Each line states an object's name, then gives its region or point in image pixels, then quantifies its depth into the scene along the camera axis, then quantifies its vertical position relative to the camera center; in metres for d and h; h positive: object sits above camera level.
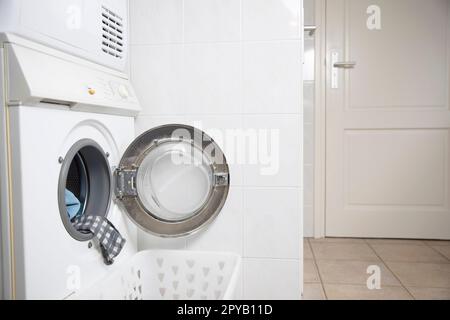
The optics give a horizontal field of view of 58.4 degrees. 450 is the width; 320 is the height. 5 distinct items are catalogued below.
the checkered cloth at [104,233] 1.23 -0.29
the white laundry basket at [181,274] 1.48 -0.50
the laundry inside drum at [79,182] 1.32 -0.13
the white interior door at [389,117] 2.62 +0.14
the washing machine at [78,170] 0.95 -0.09
